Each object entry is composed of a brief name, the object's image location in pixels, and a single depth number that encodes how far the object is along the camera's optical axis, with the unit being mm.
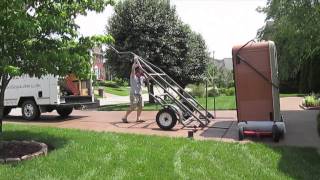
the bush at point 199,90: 23455
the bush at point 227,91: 26971
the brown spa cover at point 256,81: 7293
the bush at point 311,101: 13080
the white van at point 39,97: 10394
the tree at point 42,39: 5535
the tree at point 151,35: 16739
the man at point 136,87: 9270
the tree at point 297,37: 9413
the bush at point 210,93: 24764
